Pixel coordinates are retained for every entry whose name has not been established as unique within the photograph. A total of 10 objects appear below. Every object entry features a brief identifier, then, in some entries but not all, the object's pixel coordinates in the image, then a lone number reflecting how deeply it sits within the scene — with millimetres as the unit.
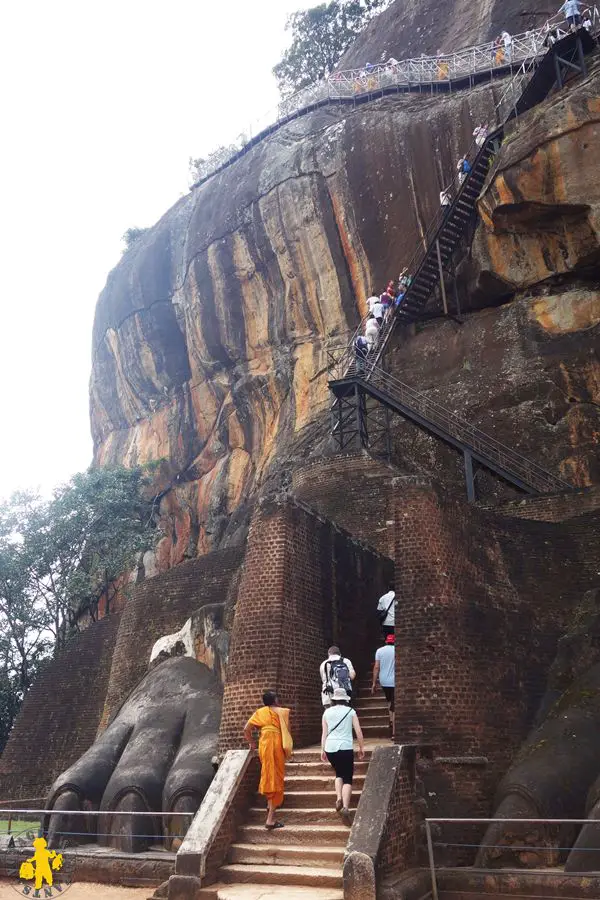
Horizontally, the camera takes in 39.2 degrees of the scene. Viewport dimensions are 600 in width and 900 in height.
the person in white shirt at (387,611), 10336
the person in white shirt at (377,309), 21734
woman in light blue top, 7781
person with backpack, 8344
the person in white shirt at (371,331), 20828
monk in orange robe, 8102
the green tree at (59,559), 24891
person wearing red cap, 9703
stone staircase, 7188
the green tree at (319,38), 38750
